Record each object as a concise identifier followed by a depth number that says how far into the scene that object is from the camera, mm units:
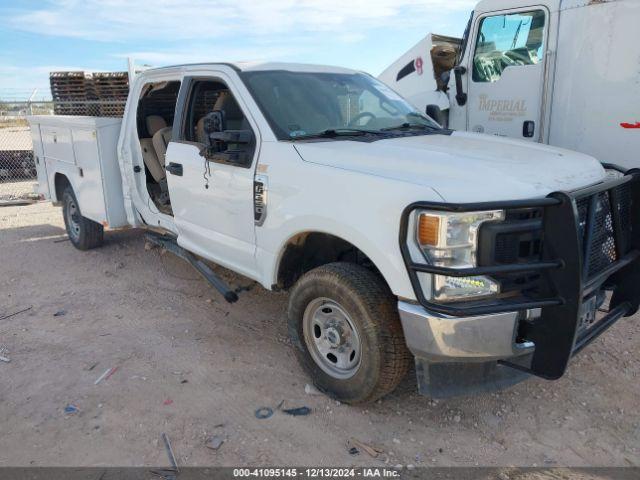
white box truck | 5906
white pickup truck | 2711
